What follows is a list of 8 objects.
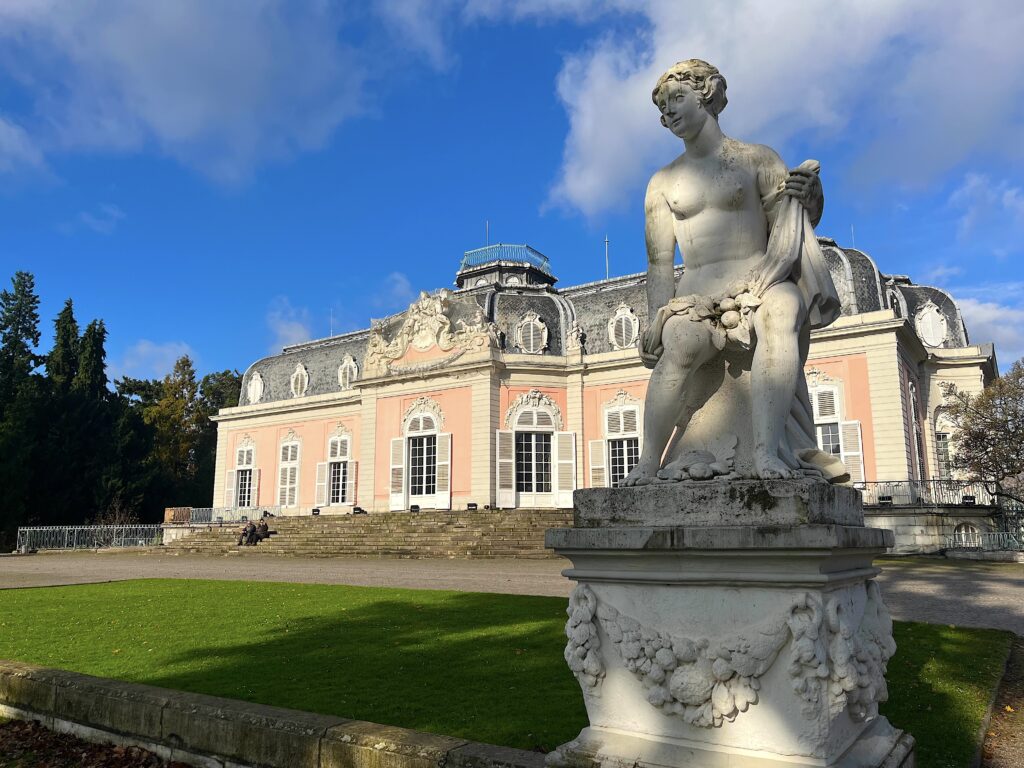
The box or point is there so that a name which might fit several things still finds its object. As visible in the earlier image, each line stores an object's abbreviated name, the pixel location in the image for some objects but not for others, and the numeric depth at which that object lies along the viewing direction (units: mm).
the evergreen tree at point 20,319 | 38750
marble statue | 3135
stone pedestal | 2564
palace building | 22516
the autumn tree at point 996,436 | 20203
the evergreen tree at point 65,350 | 38844
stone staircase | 20359
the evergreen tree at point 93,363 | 38219
